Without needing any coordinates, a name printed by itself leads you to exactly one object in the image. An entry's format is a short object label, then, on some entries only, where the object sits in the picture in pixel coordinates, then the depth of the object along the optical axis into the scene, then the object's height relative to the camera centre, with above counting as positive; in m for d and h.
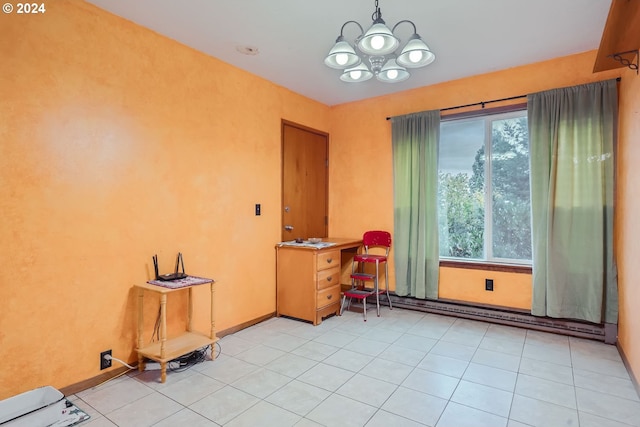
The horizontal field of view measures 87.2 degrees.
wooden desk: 3.54 -0.72
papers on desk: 3.58 -0.33
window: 3.48 +0.28
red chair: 3.87 -0.67
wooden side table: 2.35 -0.99
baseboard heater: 3.01 -1.05
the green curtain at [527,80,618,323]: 2.93 +0.13
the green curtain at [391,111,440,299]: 3.81 +0.14
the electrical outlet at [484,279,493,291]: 3.55 -0.74
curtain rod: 3.40 +1.19
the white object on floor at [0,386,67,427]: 1.80 -1.08
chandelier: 2.08 +1.11
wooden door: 3.99 +0.42
